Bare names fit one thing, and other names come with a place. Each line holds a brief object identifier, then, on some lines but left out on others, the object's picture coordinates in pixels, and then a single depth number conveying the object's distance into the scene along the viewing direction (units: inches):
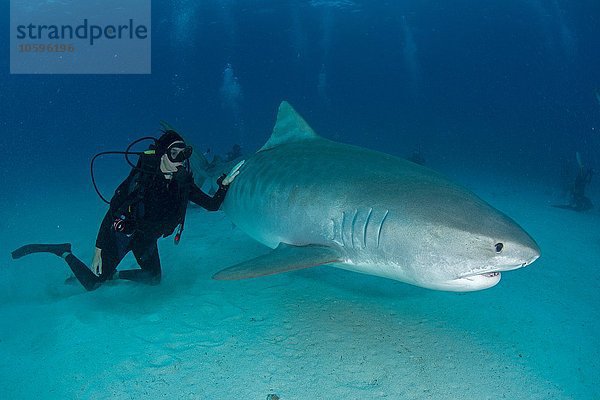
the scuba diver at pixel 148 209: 180.1
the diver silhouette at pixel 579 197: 526.6
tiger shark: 120.7
